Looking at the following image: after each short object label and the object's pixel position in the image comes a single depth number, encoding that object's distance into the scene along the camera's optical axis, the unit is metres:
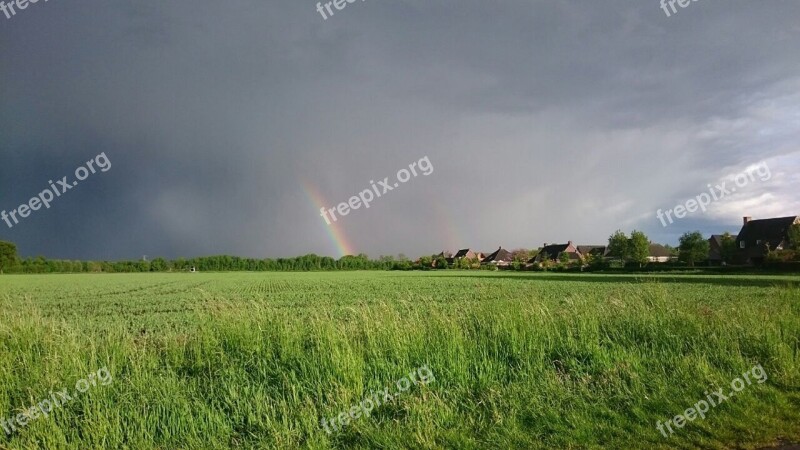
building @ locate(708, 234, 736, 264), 95.78
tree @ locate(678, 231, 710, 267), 93.05
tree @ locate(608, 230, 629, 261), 108.00
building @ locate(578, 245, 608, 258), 133.62
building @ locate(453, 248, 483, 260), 173.06
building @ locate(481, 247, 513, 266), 154.29
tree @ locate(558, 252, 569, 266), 122.31
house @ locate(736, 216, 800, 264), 77.31
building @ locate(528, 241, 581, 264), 132.25
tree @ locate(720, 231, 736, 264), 86.75
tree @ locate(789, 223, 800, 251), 65.44
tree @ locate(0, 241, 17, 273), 132.75
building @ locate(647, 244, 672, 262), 128.32
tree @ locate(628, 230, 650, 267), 104.06
